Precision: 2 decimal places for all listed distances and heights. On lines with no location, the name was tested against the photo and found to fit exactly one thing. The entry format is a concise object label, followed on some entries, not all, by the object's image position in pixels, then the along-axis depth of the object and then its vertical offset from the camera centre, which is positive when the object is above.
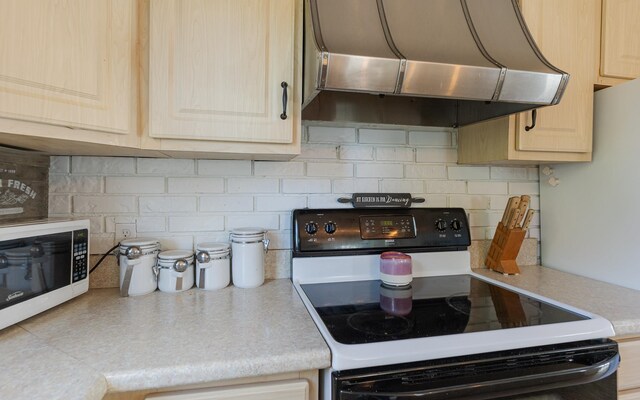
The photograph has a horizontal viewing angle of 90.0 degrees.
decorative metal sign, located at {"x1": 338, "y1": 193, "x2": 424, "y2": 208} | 1.41 -0.01
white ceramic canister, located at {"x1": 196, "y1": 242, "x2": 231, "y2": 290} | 1.17 -0.26
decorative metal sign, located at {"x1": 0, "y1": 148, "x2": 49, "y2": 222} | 0.99 +0.03
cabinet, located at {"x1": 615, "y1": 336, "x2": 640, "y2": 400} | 0.93 -0.50
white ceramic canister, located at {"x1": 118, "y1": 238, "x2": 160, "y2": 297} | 1.11 -0.25
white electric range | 0.73 -0.36
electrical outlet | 1.24 -0.14
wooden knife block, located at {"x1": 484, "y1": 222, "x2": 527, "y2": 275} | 1.40 -0.23
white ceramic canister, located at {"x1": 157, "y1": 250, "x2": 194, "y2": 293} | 1.15 -0.27
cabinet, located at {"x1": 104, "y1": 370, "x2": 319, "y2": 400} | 0.69 -0.43
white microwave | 0.81 -0.20
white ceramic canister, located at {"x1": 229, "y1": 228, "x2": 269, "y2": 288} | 1.21 -0.23
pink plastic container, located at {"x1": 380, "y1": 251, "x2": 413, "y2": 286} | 1.21 -0.27
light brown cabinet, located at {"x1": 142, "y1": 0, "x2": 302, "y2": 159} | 0.96 +0.37
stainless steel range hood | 0.87 +0.42
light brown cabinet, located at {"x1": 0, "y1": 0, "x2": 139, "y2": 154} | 0.72 +0.31
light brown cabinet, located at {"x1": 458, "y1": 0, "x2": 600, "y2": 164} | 1.24 +0.42
